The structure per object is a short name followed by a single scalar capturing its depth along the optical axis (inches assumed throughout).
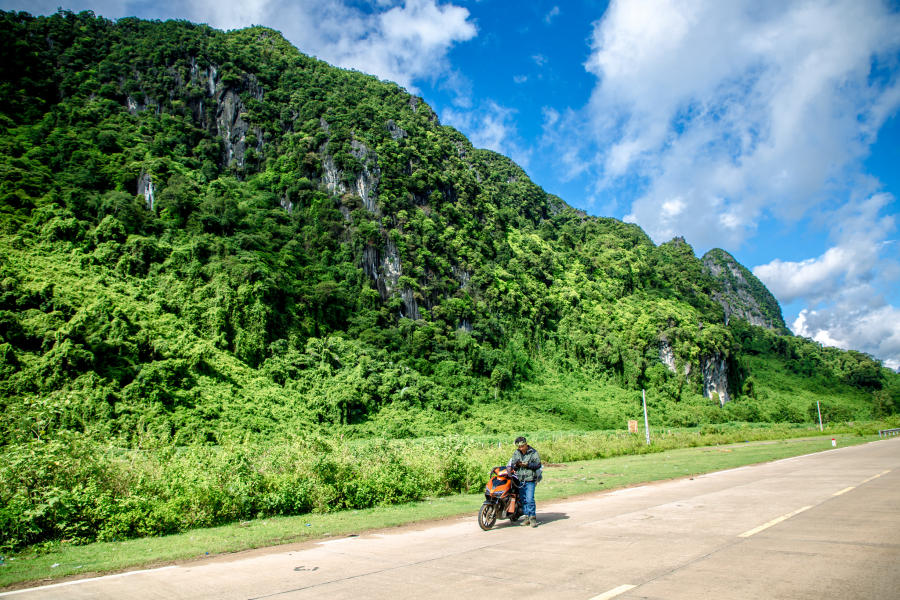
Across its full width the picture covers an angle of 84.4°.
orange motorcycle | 369.1
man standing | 380.5
